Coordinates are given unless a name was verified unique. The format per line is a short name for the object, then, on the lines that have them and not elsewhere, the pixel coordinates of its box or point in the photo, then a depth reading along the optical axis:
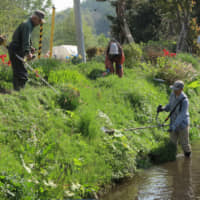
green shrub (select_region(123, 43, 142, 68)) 16.86
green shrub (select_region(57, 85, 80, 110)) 8.86
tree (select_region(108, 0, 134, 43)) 25.09
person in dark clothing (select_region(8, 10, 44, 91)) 8.27
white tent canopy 34.88
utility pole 15.73
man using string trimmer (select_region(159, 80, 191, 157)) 8.64
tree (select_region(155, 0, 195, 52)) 24.25
